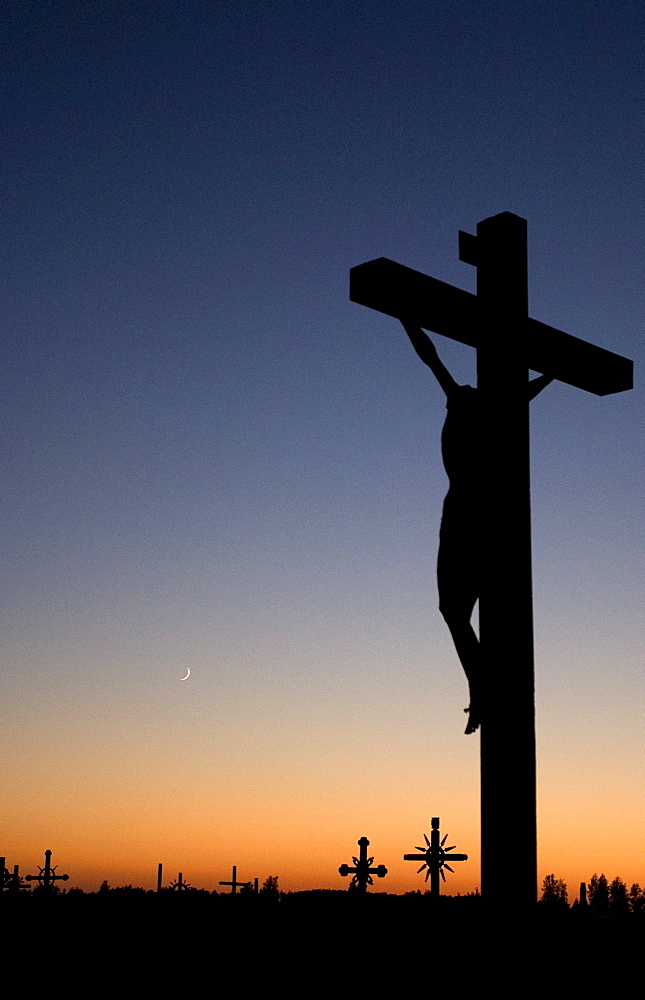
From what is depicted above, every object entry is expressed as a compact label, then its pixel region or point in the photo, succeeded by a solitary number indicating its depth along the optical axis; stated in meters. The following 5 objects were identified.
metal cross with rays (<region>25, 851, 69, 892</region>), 33.17
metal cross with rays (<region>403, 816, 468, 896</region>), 26.55
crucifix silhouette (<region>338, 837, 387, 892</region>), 28.70
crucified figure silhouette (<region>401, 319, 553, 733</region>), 4.91
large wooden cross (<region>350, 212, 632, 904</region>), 4.57
